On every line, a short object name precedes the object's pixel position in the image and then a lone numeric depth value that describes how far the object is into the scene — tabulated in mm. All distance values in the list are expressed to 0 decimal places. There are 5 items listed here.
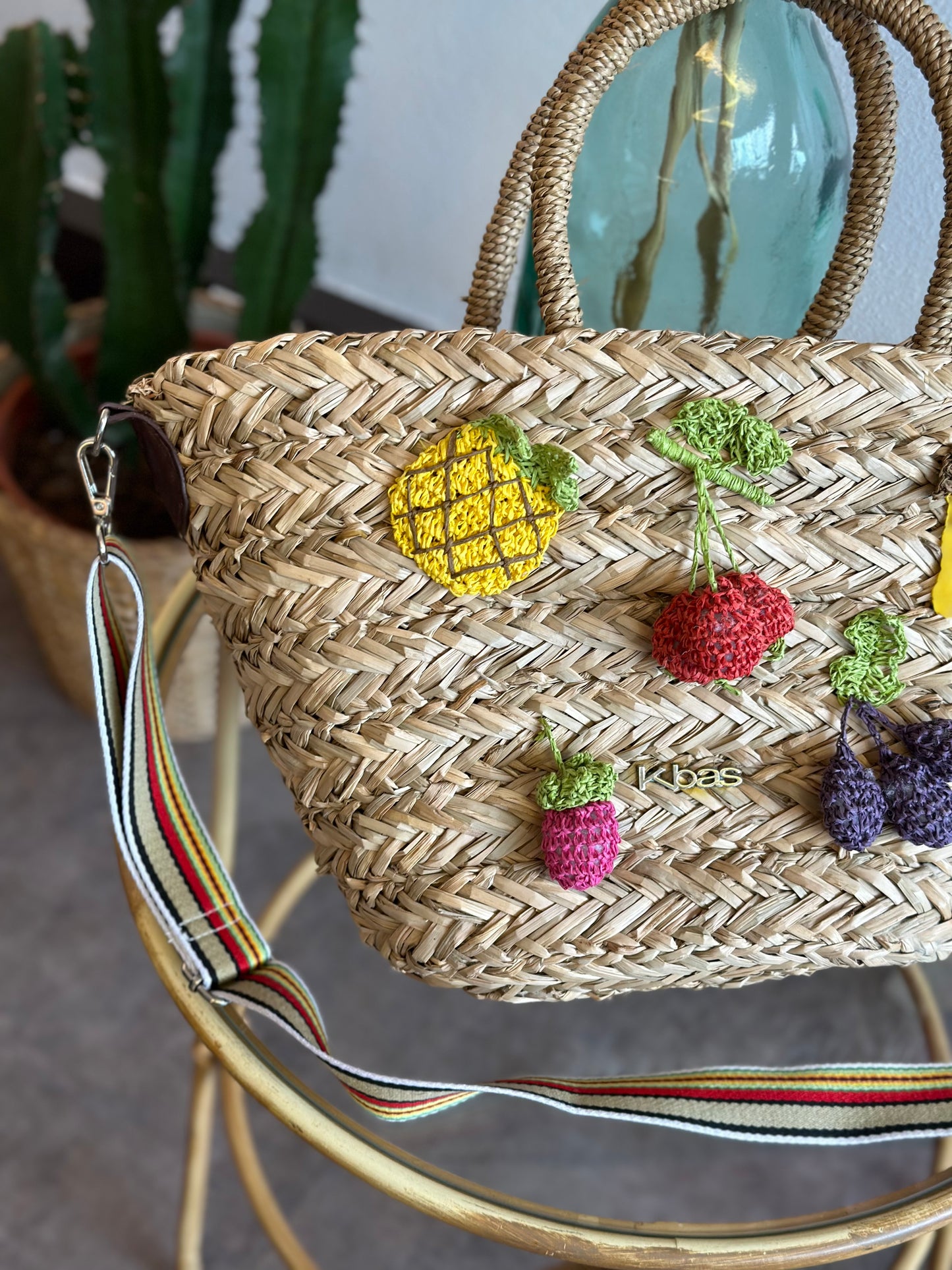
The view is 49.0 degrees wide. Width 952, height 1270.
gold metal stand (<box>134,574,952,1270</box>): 427
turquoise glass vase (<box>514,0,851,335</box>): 562
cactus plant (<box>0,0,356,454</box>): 929
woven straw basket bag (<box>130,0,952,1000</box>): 464
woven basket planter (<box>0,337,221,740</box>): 1031
